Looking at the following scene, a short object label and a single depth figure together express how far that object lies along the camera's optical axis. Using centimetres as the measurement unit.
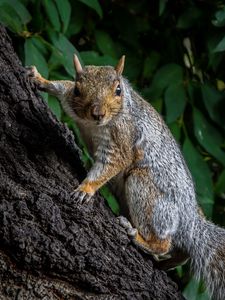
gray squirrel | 509
